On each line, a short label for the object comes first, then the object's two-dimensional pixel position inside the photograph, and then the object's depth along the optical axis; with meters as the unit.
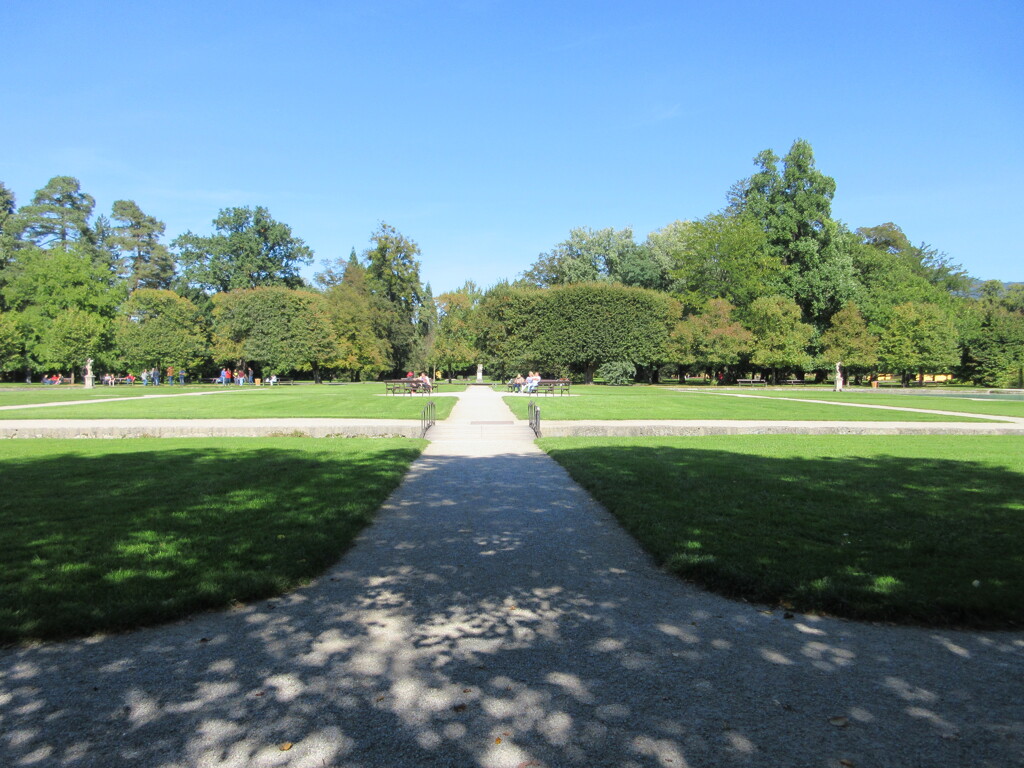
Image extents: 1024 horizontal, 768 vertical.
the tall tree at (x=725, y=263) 53.16
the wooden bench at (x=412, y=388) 34.97
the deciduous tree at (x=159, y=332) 56.16
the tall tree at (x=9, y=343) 51.66
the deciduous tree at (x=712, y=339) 50.06
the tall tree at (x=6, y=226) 61.53
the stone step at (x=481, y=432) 15.01
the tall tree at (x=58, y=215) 66.50
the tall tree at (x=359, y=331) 58.09
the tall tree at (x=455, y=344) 62.25
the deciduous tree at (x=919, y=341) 51.06
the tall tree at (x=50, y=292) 53.78
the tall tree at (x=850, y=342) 51.56
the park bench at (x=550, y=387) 33.57
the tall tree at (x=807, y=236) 52.34
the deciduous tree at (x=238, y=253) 69.19
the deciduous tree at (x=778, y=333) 50.22
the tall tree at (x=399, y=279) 65.50
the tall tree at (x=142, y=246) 73.81
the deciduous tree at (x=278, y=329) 55.47
